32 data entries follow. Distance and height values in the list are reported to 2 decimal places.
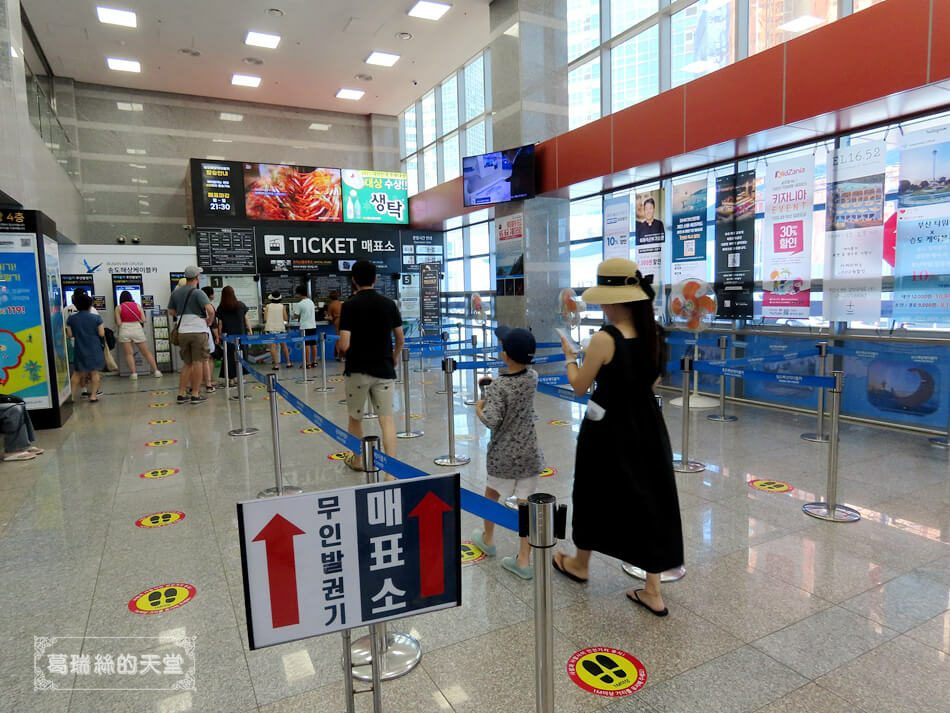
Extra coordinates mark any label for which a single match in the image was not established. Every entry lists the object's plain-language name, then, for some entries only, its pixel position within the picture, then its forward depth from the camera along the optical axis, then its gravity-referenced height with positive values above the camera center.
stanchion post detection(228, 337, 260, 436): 6.22 -1.36
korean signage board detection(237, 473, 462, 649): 1.40 -0.65
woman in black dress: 2.49 -0.60
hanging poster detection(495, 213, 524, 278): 9.95 +0.87
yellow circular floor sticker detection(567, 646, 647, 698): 2.15 -1.45
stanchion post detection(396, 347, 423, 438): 6.02 -1.14
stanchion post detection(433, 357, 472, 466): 4.94 -1.08
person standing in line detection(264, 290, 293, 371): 11.41 -0.34
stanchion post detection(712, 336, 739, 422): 6.55 -1.34
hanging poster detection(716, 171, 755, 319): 7.26 +0.58
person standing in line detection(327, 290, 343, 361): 11.08 -0.16
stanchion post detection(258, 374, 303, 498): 4.25 -1.17
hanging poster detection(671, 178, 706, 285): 7.87 +0.83
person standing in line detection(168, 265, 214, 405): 7.66 -0.21
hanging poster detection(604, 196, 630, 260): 9.08 +1.04
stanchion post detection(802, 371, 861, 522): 3.63 -1.28
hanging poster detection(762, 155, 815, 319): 6.62 +0.60
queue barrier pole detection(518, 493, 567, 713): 1.54 -0.72
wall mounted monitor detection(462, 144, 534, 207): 9.52 +2.03
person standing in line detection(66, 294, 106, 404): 7.93 -0.41
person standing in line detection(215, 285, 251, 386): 9.32 -0.21
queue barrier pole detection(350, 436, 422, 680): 2.05 -1.44
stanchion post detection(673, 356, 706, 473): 4.64 -1.28
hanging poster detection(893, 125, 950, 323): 5.43 +0.53
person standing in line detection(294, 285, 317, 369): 11.45 -0.25
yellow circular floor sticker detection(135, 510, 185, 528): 3.82 -1.42
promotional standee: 6.43 -0.13
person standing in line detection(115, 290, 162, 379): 10.28 -0.36
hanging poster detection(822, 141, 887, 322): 5.95 +0.57
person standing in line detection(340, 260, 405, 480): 4.47 -0.37
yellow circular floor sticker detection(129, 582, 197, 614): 2.77 -1.43
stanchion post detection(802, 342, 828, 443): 5.33 -1.10
